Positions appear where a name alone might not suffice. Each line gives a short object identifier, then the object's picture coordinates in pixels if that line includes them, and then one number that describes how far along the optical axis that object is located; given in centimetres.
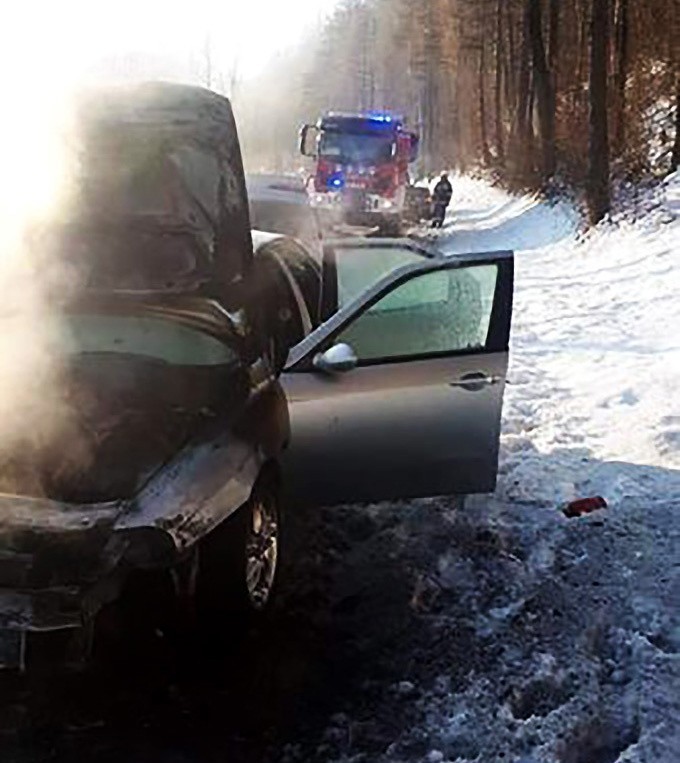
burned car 384
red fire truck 2494
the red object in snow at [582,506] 614
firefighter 2895
